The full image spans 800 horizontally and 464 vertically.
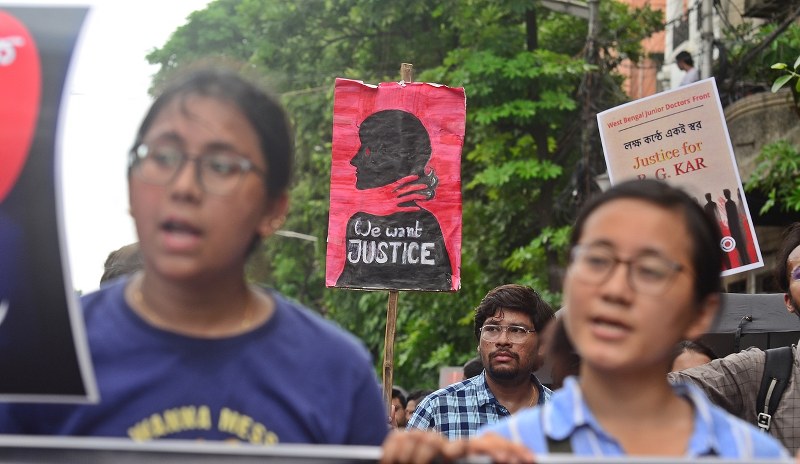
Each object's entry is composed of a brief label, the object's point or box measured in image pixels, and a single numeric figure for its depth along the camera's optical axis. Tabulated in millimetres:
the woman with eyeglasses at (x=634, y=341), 2412
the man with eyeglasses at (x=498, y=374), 5684
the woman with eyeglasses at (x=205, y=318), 2430
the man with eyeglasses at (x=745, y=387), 4438
